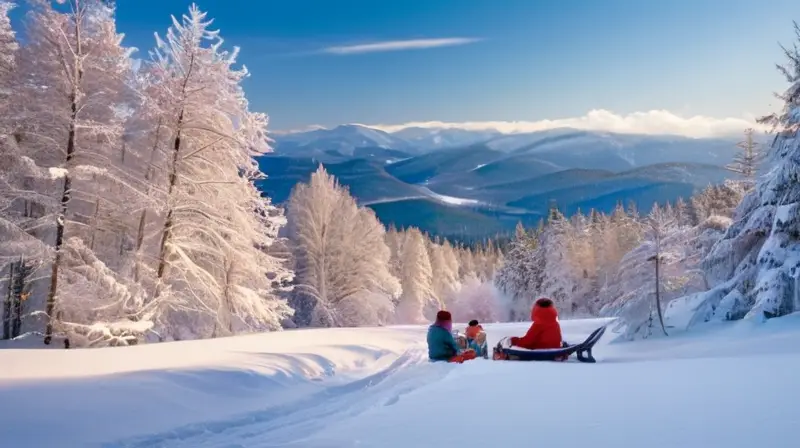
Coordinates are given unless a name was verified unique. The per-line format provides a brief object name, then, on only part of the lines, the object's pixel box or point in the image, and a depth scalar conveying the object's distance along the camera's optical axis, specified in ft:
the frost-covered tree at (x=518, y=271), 213.25
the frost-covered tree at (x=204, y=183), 52.21
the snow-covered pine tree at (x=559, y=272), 179.11
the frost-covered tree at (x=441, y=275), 226.58
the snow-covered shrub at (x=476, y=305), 223.10
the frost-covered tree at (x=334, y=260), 108.88
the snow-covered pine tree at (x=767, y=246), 48.37
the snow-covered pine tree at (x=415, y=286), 167.22
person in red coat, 42.88
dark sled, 41.27
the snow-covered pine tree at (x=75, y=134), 45.47
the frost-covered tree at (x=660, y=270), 67.72
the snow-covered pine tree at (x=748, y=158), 98.99
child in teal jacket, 43.40
